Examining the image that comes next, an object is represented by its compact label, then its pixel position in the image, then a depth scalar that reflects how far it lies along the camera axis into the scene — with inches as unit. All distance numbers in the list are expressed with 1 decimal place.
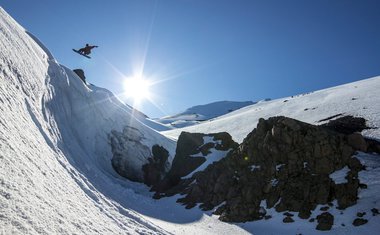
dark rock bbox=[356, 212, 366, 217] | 1055.6
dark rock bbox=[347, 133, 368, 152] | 1297.4
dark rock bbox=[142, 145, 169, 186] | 2007.9
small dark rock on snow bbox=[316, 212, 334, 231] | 1055.6
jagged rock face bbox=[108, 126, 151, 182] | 1946.4
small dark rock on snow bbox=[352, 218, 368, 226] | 1022.4
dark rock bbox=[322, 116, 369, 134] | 1594.5
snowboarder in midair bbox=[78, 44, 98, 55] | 1833.2
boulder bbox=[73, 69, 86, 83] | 2751.0
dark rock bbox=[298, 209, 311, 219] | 1145.4
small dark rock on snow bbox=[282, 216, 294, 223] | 1145.1
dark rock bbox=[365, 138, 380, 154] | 1300.4
